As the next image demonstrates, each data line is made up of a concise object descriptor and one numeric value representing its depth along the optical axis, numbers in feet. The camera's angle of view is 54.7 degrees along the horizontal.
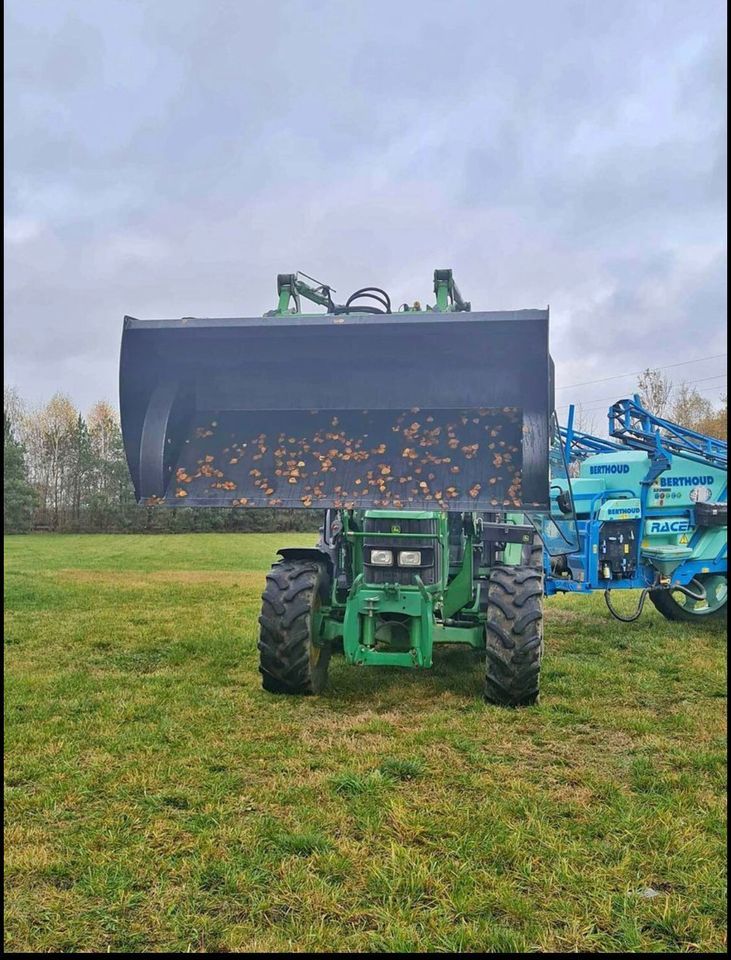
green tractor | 15.66
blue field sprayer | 25.48
